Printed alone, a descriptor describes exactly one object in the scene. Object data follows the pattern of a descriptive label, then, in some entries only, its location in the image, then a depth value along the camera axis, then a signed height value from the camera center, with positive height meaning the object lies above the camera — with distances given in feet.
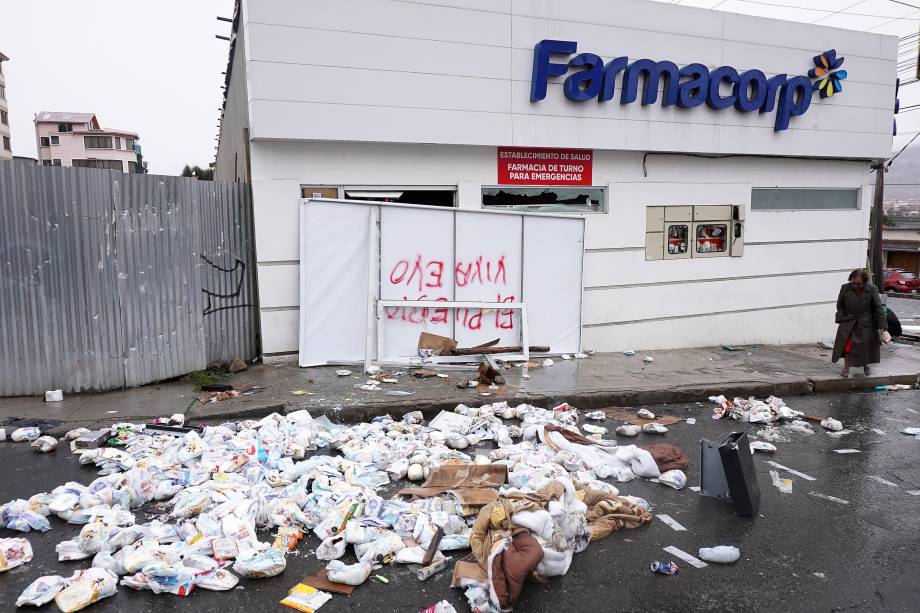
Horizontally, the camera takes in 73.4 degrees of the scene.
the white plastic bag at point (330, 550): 12.51 -6.22
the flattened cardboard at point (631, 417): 22.33 -6.39
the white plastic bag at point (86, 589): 10.68 -6.10
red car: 130.00 -7.99
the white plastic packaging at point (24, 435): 18.56 -5.77
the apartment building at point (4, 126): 247.70 +47.60
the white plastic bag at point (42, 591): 10.73 -6.11
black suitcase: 14.71 -5.64
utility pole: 40.74 +1.32
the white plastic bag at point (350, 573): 11.61 -6.23
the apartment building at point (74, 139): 289.12 +49.02
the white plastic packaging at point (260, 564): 11.73 -6.14
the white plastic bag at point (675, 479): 16.44 -6.29
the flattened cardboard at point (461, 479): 15.37 -6.01
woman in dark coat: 29.27 -3.79
